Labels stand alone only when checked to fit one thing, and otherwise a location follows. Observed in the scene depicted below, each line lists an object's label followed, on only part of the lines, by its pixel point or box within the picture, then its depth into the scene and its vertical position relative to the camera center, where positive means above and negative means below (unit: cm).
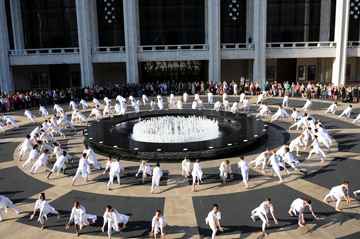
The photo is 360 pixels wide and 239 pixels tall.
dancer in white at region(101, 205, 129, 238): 974 -450
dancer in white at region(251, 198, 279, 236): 990 -442
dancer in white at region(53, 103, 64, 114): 2721 -268
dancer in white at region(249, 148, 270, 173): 1451 -413
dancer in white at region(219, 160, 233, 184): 1336 -415
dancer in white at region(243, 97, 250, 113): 2786 -289
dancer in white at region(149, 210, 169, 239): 952 -454
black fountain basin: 1605 -375
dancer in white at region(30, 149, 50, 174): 1479 -393
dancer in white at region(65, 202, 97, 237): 998 -452
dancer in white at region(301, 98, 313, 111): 2684 -300
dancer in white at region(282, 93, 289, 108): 2838 -271
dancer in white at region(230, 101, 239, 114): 2632 -290
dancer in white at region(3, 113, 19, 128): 2467 -328
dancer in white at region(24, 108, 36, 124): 2533 -293
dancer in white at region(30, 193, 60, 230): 1045 -440
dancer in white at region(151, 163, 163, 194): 1255 -406
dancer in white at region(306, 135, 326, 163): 1558 -387
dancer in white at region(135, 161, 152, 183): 1355 -408
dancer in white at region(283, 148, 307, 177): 1431 -400
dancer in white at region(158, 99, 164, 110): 2930 -275
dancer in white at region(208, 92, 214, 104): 3258 -257
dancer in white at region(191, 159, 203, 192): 1291 -400
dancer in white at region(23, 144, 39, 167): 1560 -383
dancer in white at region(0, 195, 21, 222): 1096 -439
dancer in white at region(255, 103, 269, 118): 2481 -295
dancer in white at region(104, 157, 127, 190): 1312 -395
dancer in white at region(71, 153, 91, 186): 1356 -398
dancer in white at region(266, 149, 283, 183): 1342 -393
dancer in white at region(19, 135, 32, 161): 1706 -371
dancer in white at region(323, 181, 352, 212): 1099 -430
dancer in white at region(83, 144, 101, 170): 1480 -388
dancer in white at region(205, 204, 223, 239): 955 -445
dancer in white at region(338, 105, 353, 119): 2412 -323
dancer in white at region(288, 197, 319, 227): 1013 -440
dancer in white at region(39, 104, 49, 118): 2680 -287
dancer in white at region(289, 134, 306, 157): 1661 -388
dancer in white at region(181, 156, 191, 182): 1364 -407
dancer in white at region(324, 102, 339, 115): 2545 -309
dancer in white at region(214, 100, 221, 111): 2727 -286
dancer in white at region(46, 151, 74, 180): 1435 -394
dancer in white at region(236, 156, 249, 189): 1299 -406
